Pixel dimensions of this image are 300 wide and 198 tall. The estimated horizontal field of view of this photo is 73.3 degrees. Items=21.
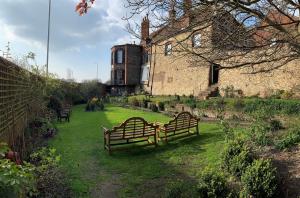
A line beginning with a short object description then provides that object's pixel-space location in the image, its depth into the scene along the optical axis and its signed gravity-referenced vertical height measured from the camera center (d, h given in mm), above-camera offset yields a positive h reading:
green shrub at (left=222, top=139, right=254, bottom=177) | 4064 -1250
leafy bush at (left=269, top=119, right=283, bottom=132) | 6163 -838
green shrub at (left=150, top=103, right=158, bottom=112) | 14371 -845
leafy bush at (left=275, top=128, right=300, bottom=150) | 4712 -1017
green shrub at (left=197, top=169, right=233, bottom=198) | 3400 -1518
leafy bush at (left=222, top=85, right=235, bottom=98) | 14248 +374
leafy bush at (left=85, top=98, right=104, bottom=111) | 16538 -846
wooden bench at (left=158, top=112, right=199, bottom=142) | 6787 -1053
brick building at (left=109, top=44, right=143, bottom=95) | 30197 +4177
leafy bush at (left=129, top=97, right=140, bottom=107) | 17737 -634
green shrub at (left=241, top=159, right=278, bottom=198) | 3415 -1426
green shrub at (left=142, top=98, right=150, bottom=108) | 16744 -603
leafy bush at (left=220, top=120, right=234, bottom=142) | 5028 -896
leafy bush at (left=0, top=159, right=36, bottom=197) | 1758 -760
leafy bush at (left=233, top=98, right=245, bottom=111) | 10056 -382
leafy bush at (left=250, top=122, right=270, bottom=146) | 4975 -935
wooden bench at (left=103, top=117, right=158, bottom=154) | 6037 -1152
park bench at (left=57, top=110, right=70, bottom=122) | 10722 -1143
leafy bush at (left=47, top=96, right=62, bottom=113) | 11592 -564
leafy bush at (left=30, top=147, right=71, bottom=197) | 3376 -1512
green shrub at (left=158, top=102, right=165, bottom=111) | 14712 -760
